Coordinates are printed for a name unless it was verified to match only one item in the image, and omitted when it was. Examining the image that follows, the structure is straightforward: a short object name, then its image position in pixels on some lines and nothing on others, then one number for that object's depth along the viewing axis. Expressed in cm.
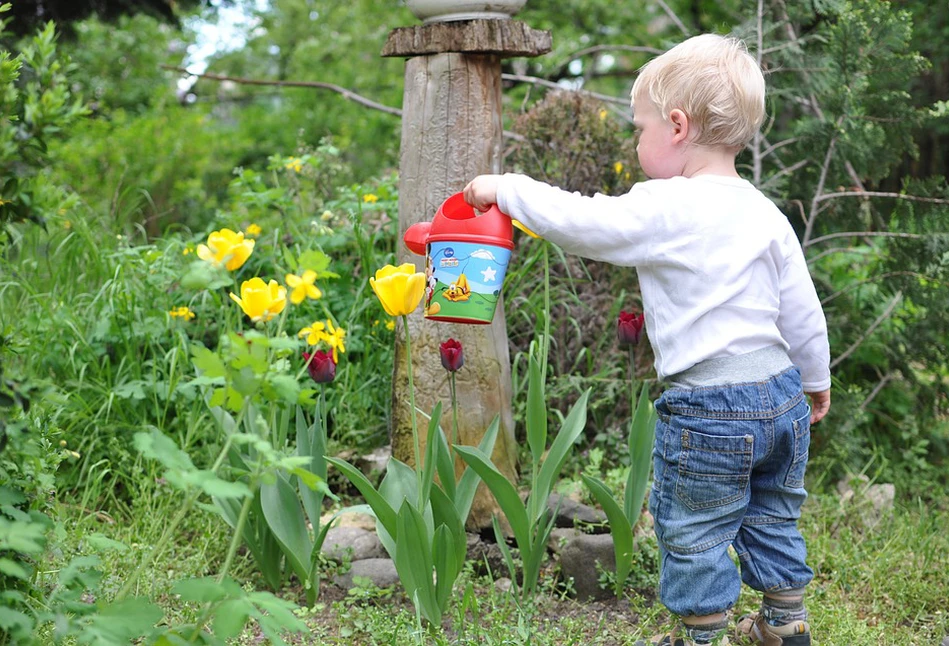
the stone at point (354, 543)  266
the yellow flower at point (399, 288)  191
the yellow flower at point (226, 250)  152
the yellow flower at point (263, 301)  158
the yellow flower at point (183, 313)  315
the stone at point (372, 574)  251
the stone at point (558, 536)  267
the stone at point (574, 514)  275
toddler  190
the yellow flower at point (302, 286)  152
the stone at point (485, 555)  266
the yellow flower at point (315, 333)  220
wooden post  262
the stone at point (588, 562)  253
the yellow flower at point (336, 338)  229
